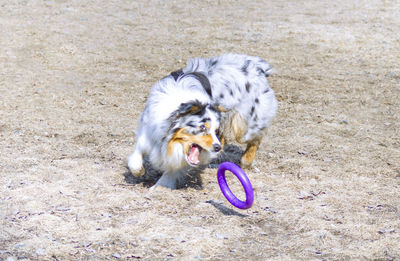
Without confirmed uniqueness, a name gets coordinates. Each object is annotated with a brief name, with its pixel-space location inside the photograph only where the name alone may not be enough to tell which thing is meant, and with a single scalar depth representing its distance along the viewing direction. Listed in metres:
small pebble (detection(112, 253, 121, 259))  7.94
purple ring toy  9.33
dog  9.95
